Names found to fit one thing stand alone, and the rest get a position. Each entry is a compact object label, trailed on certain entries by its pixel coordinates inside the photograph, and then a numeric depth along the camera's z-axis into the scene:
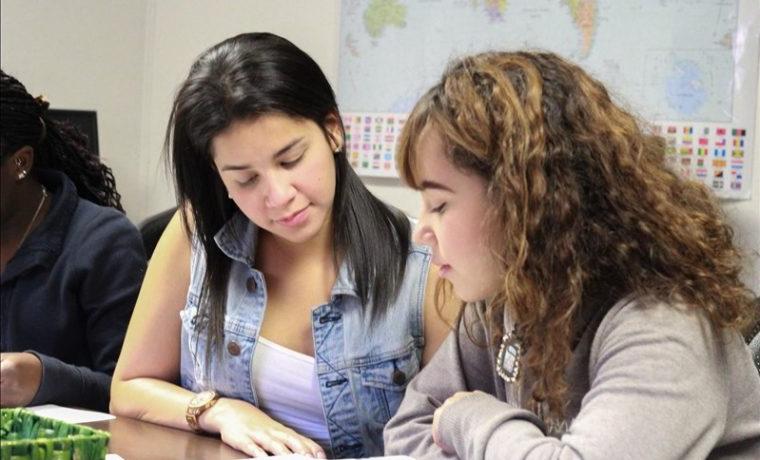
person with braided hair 1.30
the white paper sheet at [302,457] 1.44
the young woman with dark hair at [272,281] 1.60
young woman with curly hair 1.31
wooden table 1.50
